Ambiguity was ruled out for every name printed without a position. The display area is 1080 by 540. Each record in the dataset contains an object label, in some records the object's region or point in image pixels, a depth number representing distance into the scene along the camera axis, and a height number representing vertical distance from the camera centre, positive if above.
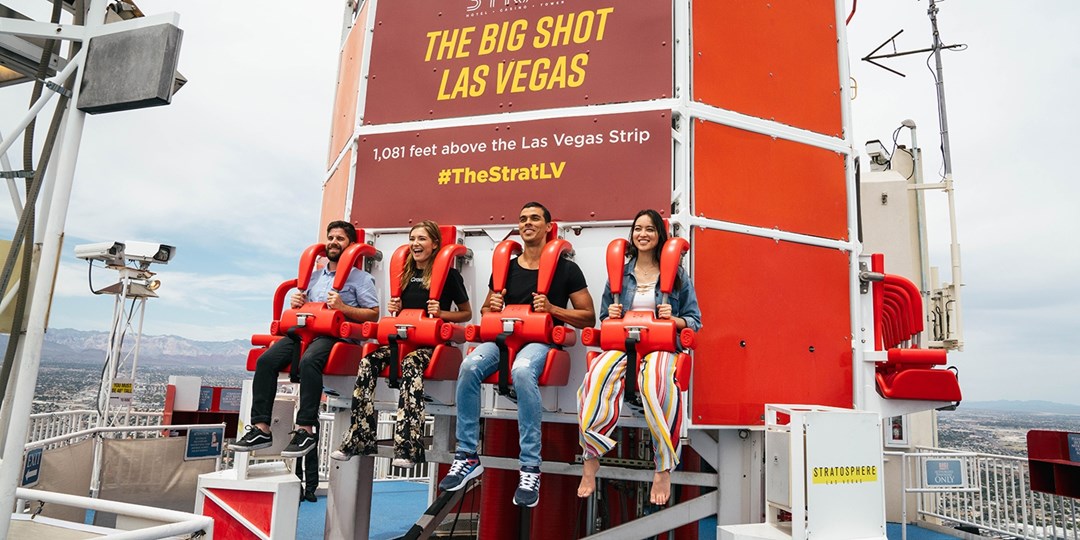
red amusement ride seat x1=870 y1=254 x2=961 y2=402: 4.51 +0.32
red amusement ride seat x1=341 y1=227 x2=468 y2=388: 4.21 +0.26
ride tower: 4.44 +1.52
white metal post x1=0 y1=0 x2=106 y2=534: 2.44 +0.13
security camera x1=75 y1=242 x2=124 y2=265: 9.53 +1.52
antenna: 9.52 +1.55
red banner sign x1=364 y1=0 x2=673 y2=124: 4.79 +2.41
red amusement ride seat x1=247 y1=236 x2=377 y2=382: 4.39 +0.30
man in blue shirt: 4.23 -0.09
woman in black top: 4.12 +0.04
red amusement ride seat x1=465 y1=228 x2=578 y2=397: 3.99 +0.28
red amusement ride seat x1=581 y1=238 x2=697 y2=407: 3.70 +0.28
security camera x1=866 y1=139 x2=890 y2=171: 10.57 +3.78
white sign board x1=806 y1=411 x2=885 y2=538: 3.39 -0.40
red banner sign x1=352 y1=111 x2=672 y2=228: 4.59 +1.50
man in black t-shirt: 3.84 +0.12
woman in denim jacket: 3.65 -0.01
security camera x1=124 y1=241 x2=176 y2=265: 9.70 +1.58
